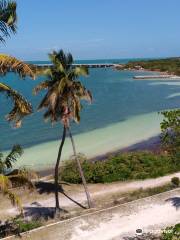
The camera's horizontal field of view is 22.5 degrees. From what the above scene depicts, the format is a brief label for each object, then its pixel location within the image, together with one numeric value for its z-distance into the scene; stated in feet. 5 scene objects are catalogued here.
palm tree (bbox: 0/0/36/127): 45.75
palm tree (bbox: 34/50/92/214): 79.87
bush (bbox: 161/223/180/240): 45.75
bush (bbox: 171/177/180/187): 104.63
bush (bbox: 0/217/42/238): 73.57
